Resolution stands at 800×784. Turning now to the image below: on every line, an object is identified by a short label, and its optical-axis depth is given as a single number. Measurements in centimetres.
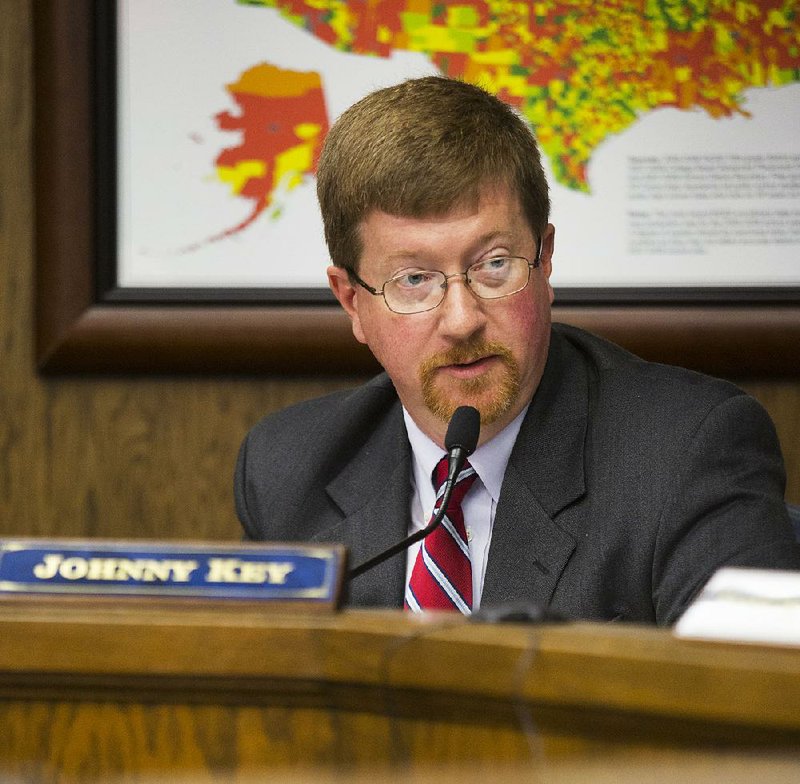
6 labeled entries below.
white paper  458
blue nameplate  470
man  502
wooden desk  438
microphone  491
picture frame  545
